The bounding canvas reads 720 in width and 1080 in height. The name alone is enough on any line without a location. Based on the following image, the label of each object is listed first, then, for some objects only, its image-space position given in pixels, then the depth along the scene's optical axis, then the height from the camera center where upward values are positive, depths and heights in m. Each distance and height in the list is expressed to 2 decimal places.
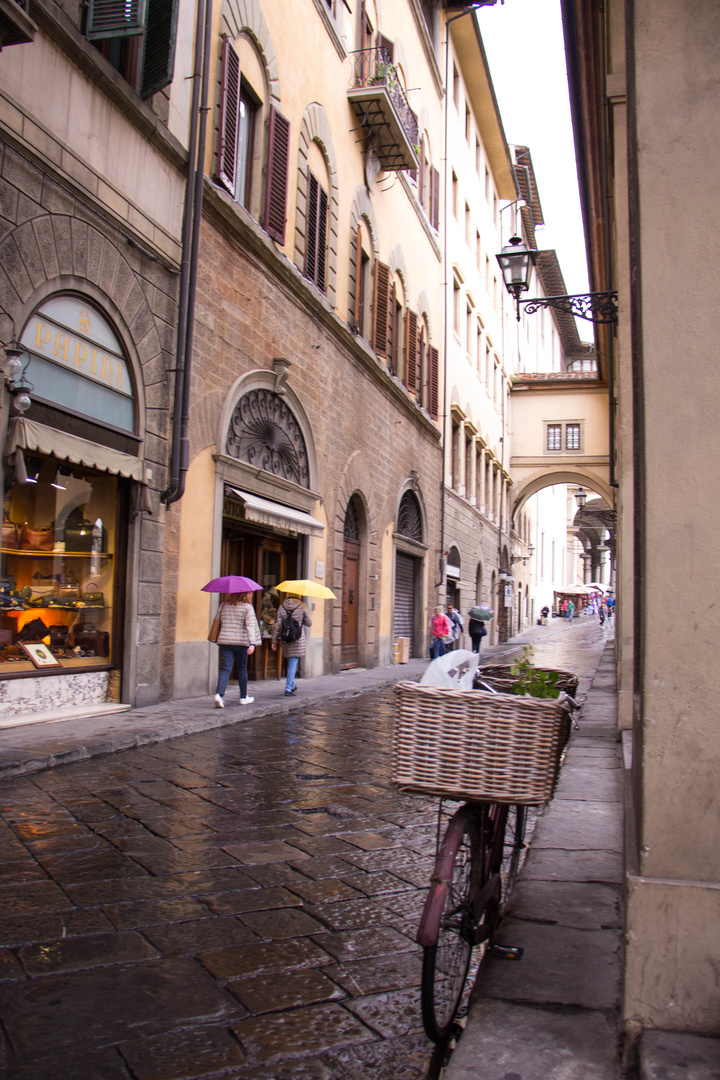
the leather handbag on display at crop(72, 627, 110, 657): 9.41 -0.42
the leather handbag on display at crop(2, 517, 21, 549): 8.22 +0.58
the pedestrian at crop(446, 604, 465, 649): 21.83 -0.30
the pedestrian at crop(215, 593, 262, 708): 10.44 -0.31
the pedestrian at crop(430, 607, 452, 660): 19.78 -0.49
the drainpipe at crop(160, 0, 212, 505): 10.45 +4.04
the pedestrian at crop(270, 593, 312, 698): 11.96 -0.28
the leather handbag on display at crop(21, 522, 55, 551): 8.58 +0.58
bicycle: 2.57 -0.40
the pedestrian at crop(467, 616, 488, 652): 23.23 -0.51
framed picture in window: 8.61 -0.52
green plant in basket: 3.18 -0.25
